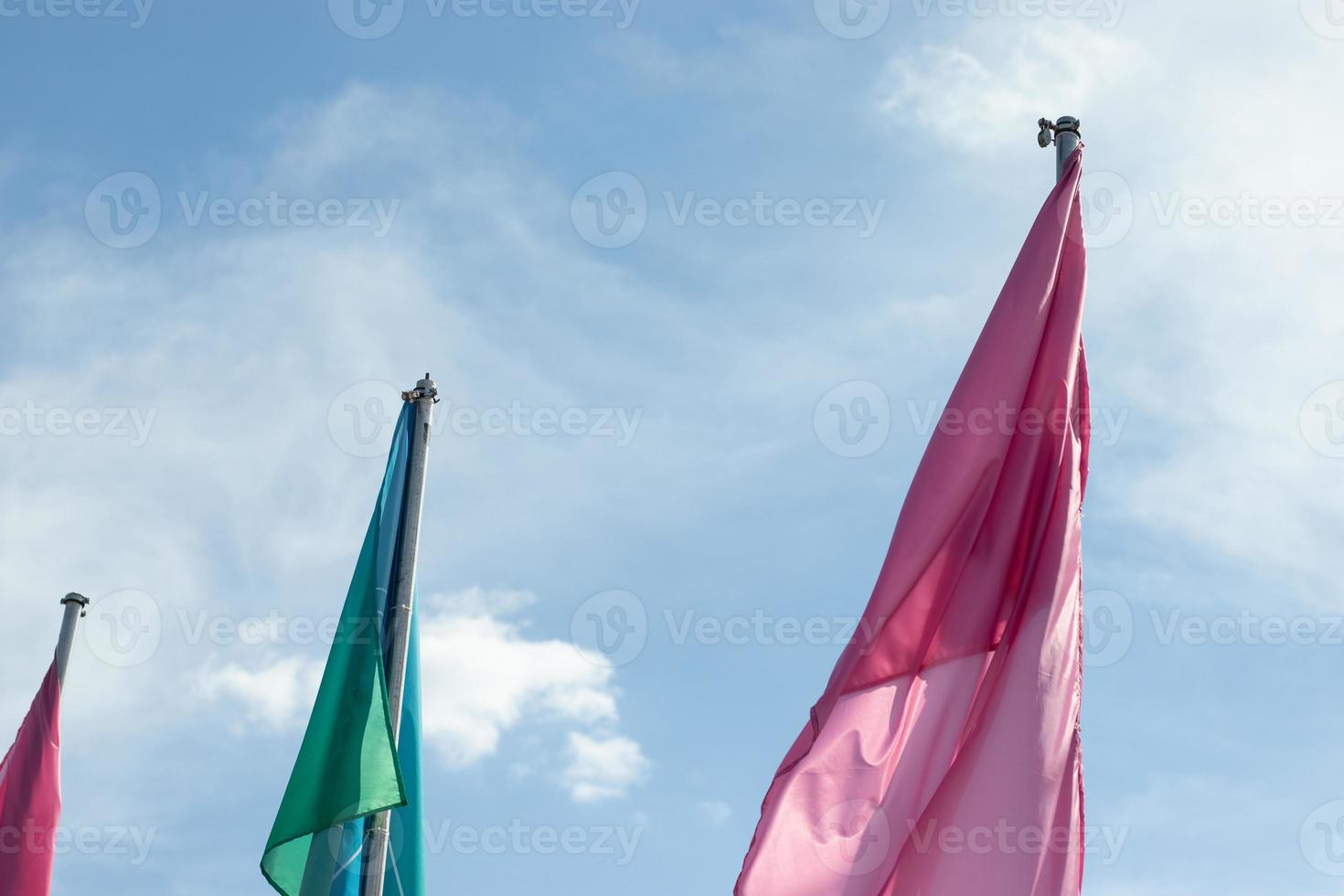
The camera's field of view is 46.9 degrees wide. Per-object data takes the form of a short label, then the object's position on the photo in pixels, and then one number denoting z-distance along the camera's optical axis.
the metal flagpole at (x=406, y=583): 13.65
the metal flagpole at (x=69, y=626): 19.22
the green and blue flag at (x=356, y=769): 13.66
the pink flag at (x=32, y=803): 17.38
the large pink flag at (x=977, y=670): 10.07
